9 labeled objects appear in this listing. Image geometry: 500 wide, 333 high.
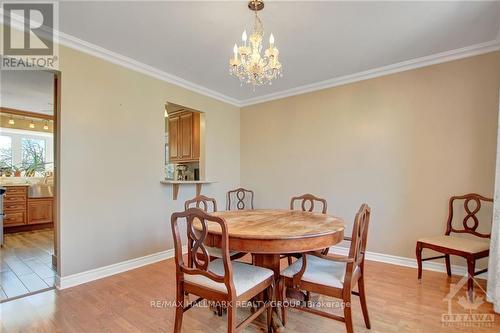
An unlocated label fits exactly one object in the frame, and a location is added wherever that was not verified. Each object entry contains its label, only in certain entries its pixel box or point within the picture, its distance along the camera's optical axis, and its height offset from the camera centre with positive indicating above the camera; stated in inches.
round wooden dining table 63.6 -19.7
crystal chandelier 80.2 +32.0
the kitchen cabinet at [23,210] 189.0 -42.3
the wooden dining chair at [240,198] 178.2 -27.2
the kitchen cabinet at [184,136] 170.4 +15.3
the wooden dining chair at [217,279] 57.9 -30.2
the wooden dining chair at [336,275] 62.9 -30.3
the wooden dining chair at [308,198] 112.2 -16.7
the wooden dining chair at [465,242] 90.3 -29.9
